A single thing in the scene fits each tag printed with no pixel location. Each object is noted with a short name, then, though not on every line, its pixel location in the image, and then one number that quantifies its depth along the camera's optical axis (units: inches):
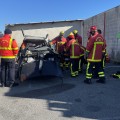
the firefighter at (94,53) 158.3
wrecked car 159.2
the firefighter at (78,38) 206.0
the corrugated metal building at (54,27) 352.2
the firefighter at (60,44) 213.3
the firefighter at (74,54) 183.6
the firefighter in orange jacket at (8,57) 157.0
